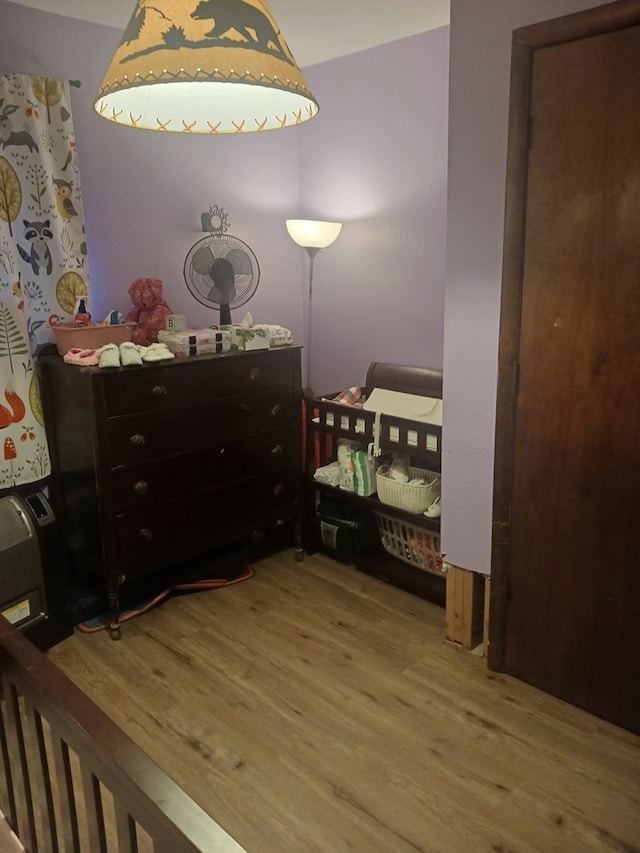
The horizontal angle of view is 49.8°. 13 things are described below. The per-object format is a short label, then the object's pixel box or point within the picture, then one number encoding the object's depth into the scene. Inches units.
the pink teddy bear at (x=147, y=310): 113.1
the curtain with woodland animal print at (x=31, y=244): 101.3
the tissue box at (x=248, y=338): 115.4
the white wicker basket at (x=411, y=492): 110.3
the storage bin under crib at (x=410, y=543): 113.7
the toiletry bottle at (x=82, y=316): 107.8
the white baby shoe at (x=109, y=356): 97.9
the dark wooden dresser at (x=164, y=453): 101.5
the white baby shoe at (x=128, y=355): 99.9
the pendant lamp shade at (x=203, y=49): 39.8
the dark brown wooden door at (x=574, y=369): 73.8
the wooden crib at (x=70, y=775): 36.3
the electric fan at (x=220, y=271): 121.9
